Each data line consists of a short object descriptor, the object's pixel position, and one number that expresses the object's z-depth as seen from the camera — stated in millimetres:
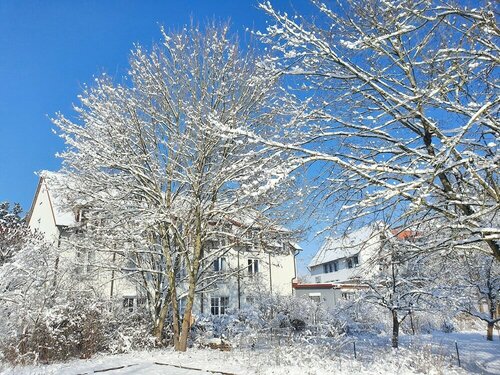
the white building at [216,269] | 14805
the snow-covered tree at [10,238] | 19938
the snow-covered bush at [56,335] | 11538
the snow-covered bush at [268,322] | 15750
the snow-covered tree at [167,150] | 13609
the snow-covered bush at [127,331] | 13531
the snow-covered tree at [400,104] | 5031
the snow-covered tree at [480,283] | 17578
